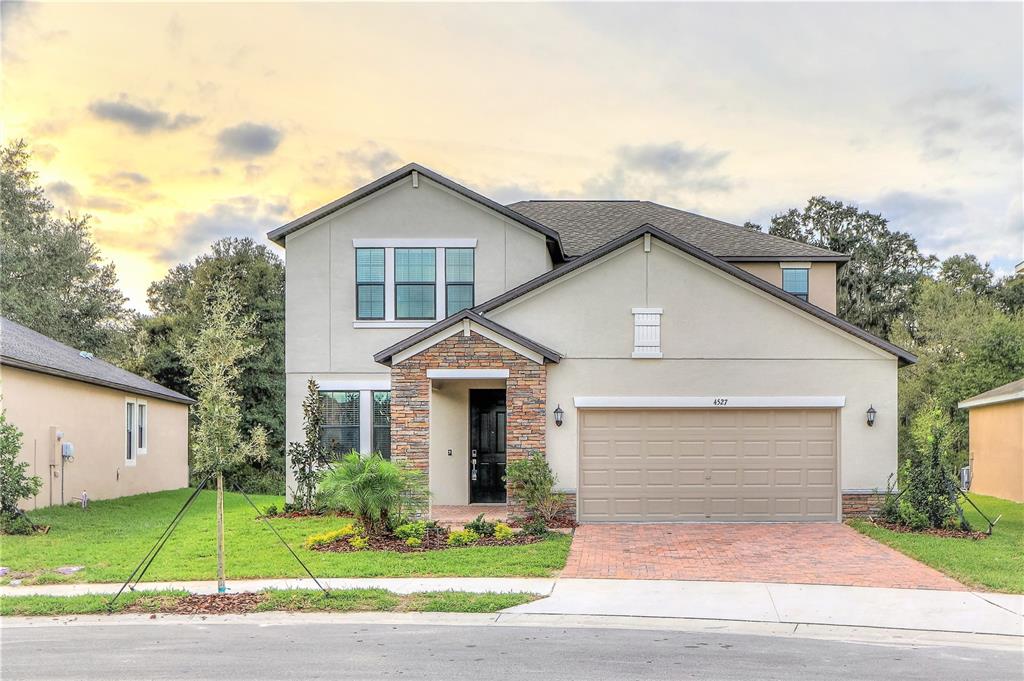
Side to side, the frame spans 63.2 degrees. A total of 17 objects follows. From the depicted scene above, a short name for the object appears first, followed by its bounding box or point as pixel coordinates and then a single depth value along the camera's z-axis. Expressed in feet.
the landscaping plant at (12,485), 48.91
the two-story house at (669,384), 51.90
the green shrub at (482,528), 45.65
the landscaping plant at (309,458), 58.59
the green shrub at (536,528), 46.57
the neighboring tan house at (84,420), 58.90
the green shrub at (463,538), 43.75
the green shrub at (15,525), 48.55
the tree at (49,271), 111.96
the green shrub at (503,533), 44.84
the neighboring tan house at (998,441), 71.36
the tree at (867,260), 152.35
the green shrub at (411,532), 43.83
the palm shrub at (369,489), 43.47
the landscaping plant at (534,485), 49.37
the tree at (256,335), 131.75
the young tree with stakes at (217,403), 32.30
